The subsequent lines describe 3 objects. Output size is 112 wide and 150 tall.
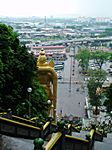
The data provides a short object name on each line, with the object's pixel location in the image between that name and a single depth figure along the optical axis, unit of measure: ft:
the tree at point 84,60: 174.40
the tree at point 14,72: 47.53
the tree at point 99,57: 178.19
